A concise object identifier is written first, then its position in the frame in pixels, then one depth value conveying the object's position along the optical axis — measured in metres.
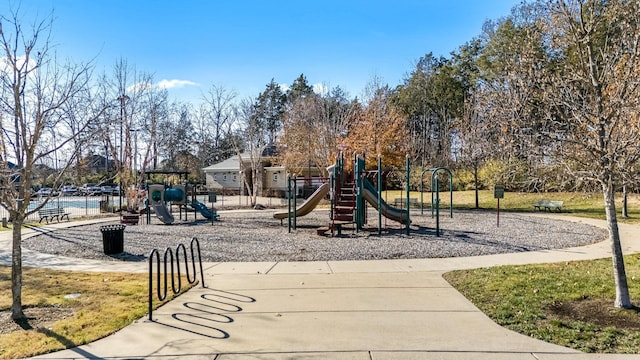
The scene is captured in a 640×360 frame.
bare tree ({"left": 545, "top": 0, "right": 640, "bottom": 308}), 5.64
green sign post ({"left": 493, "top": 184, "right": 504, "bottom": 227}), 17.28
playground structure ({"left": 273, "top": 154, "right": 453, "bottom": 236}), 15.58
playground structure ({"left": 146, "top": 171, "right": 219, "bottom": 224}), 20.11
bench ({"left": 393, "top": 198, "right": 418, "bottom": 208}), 26.88
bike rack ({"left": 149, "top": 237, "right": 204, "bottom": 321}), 5.73
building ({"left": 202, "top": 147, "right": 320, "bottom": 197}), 45.35
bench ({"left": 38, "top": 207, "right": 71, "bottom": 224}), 22.09
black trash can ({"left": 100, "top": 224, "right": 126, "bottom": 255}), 11.70
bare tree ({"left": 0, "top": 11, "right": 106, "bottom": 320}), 5.91
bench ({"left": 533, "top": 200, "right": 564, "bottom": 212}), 23.81
